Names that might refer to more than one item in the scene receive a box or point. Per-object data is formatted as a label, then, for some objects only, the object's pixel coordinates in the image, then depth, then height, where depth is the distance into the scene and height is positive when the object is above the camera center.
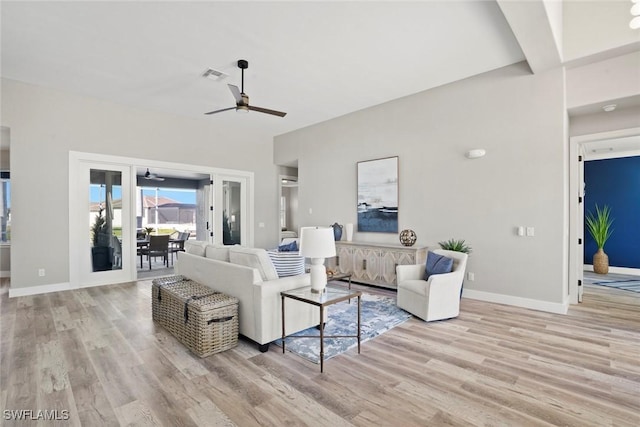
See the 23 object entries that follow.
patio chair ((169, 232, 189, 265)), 8.27 -0.77
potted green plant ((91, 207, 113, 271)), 5.55 -0.58
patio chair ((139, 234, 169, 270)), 7.07 -0.79
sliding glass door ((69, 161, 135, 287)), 5.30 -0.22
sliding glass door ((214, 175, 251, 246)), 7.23 +0.07
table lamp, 2.79 -0.33
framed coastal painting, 5.59 +0.33
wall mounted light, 4.49 +0.88
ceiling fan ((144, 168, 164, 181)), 8.38 +1.05
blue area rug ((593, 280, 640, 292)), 5.22 -1.29
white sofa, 2.84 -0.76
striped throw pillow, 3.16 -0.53
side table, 2.56 -0.76
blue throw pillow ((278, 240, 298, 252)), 4.61 -0.53
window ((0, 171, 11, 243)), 6.49 +0.11
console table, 4.98 -0.81
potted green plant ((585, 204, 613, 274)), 6.33 -0.42
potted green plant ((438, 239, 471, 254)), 4.59 -0.51
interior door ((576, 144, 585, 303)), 4.35 -0.19
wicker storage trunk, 2.74 -1.00
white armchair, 3.59 -1.00
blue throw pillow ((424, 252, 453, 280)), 3.86 -0.67
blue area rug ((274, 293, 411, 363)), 2.88 -1.28
